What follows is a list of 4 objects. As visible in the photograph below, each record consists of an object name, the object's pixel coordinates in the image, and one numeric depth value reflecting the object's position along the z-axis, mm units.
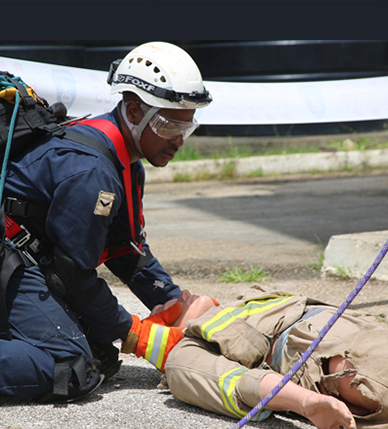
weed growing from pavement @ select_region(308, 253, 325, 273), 8789
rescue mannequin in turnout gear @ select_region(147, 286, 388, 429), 4105
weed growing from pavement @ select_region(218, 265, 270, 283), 8312
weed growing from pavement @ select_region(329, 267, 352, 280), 8312
